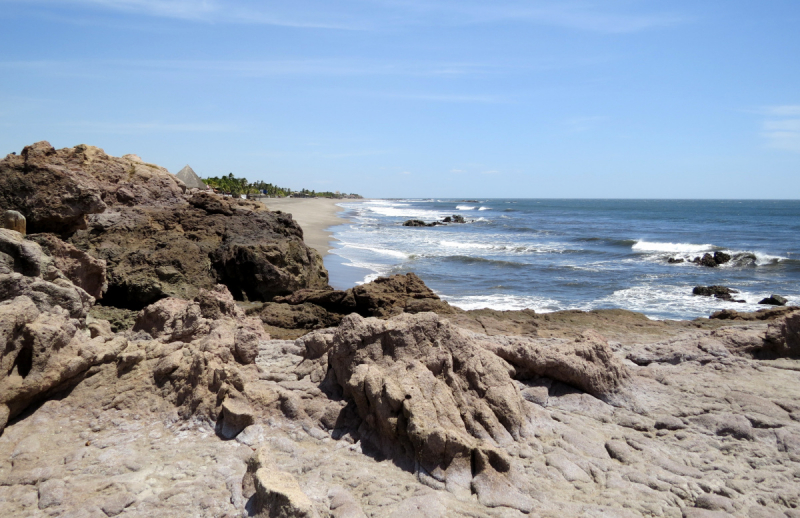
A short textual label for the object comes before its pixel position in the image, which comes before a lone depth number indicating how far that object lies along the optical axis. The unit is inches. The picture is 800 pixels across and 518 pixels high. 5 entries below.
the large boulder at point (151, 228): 270.2
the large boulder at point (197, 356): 165.5
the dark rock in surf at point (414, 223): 1904.5
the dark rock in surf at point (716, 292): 637.0
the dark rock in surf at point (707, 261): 985.4
